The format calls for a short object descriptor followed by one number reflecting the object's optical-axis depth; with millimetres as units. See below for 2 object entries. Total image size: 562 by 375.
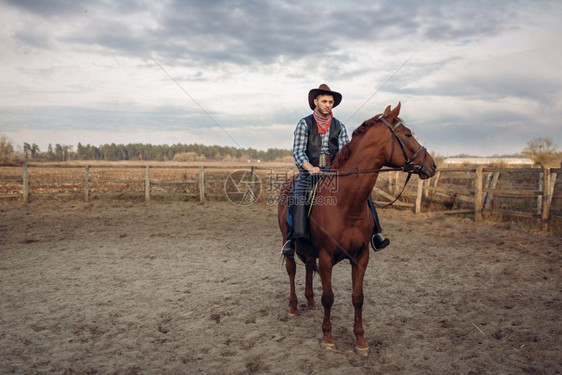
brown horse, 3574
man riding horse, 4273
